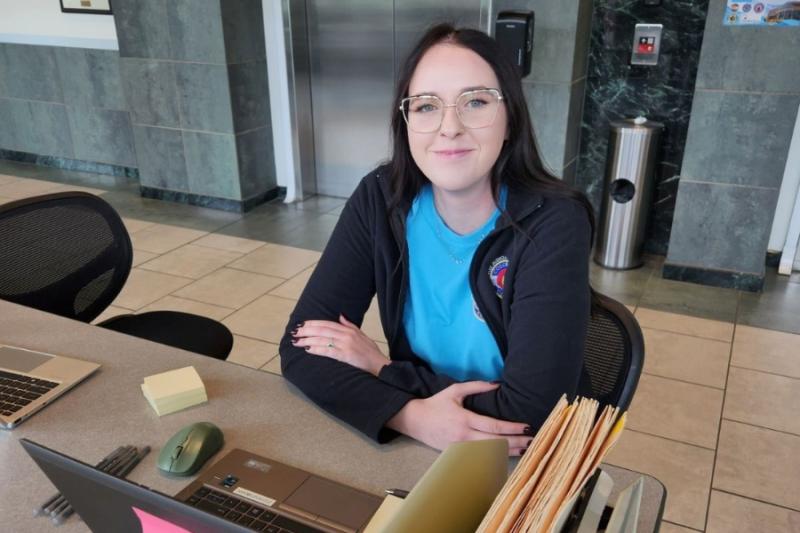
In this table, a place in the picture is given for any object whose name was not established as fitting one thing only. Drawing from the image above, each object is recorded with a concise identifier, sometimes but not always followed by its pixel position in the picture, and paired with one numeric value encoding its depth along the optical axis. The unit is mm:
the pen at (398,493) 946
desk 988
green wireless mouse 1000
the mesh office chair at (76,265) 1747
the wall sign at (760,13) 2953
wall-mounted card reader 3438
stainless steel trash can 3441
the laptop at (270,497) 593
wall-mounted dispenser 3150
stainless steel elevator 4055
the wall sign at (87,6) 4887
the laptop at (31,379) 1152
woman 1136
